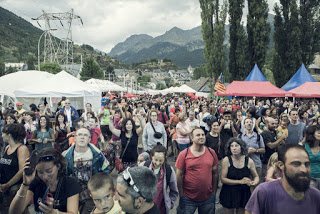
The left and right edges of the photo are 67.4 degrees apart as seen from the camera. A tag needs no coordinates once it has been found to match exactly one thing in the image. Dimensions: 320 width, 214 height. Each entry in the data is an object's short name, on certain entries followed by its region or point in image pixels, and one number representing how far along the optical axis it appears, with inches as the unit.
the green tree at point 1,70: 2225.6
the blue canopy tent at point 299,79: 701.9
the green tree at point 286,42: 956.6
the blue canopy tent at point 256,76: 762.2
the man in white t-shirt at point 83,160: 123.7
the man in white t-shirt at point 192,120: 265.9
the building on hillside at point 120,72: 5741.6
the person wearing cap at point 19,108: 355.3
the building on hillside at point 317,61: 2172.5
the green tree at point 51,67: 2235.5
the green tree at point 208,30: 1096.8
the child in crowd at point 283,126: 217.6
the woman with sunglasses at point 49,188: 90.6
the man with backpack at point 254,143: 173.5
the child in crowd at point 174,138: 273.9
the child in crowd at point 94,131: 201.2
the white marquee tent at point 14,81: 625.6
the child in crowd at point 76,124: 206.6
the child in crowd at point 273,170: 124.8
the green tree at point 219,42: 1078.4
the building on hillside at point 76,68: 3300.4
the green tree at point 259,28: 992.2
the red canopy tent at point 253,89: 635.5
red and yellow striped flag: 666.8
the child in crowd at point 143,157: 140.9
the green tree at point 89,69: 2445.9
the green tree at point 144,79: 4794.0
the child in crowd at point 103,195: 84.9
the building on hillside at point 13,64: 4541.3
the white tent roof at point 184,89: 1178.5
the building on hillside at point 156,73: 6973.4
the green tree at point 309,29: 949.8
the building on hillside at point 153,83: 4952.5
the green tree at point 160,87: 4550.7
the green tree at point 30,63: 3602.4
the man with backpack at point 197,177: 131.3
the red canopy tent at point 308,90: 549.6
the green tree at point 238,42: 1037.2
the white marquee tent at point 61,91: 493.4
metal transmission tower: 1863.8
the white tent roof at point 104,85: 1159.3
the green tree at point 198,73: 5150.1
